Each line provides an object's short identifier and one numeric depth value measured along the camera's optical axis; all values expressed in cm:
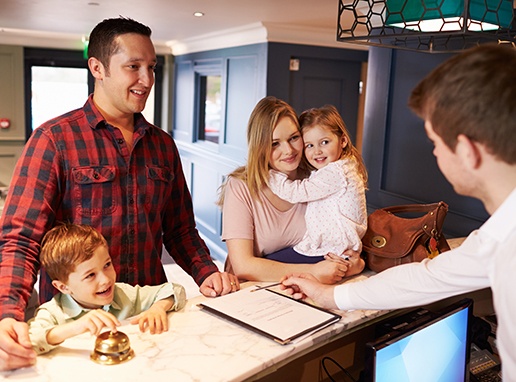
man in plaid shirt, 152
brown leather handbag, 174
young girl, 182
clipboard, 127
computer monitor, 122
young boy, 135
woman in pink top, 182
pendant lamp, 142
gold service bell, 110
